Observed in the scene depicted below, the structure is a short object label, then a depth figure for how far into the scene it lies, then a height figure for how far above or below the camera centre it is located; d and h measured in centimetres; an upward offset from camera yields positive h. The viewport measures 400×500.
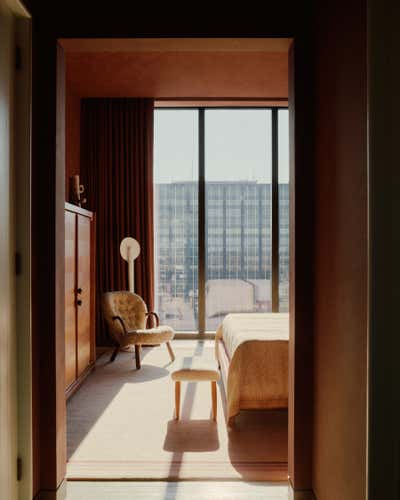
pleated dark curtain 595 +87
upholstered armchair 471 -92
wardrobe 377 -48
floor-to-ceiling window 618 +50
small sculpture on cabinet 442 +59
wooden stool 328 -98
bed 312 -95
